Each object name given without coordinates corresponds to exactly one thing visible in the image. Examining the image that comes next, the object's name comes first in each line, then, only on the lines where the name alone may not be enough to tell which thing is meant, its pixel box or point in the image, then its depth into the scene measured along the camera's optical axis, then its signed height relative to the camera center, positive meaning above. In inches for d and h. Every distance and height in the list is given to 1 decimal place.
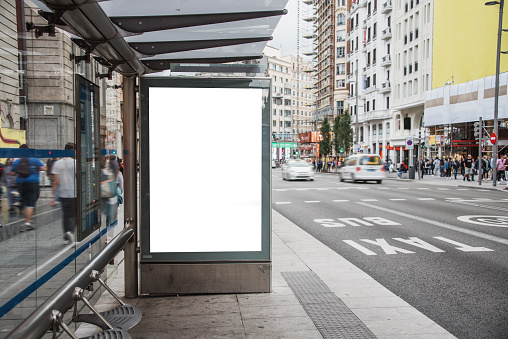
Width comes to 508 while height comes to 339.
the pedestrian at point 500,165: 1060.8 -42.7
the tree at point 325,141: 2495.1 +25.4
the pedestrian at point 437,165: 1611.7 -65.4
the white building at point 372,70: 2439.7 +423.9
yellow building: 1487.5 +362.3
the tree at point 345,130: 2349.9 +76.5
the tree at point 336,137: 2384.4 +44.7
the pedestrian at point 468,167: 1301.7 -59.2
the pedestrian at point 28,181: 105.7 -8.4
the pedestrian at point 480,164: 1094.4 -44.8
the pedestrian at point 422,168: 1625.2 -76.6
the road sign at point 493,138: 1069.1 +18.7
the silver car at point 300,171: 1341.0 -71.7
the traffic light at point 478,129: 1147.1 +42.4
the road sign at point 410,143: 1407.1 +7.5
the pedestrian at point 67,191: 137.7 -14.0
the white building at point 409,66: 1950.1 +356.2
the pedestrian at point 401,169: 1499.3 -73.4
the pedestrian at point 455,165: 1432.6 -57.9
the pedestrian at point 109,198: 199.0 -23.0
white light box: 200.2 -11.4
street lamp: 1041.5 +81.6
